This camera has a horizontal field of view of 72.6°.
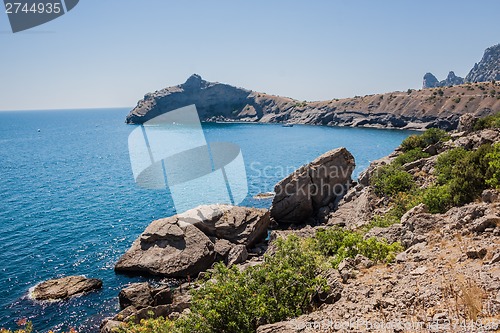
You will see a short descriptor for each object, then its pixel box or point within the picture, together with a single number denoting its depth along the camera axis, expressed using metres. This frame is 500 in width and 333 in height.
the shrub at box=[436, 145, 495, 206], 18.88
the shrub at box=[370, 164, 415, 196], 30.14
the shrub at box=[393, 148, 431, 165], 37.53
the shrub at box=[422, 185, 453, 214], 19.55
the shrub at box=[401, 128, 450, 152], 43.05
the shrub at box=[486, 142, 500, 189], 17.53
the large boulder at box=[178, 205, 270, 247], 38.88
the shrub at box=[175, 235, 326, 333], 12.05
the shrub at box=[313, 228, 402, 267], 15.27
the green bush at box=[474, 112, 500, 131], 34.26
